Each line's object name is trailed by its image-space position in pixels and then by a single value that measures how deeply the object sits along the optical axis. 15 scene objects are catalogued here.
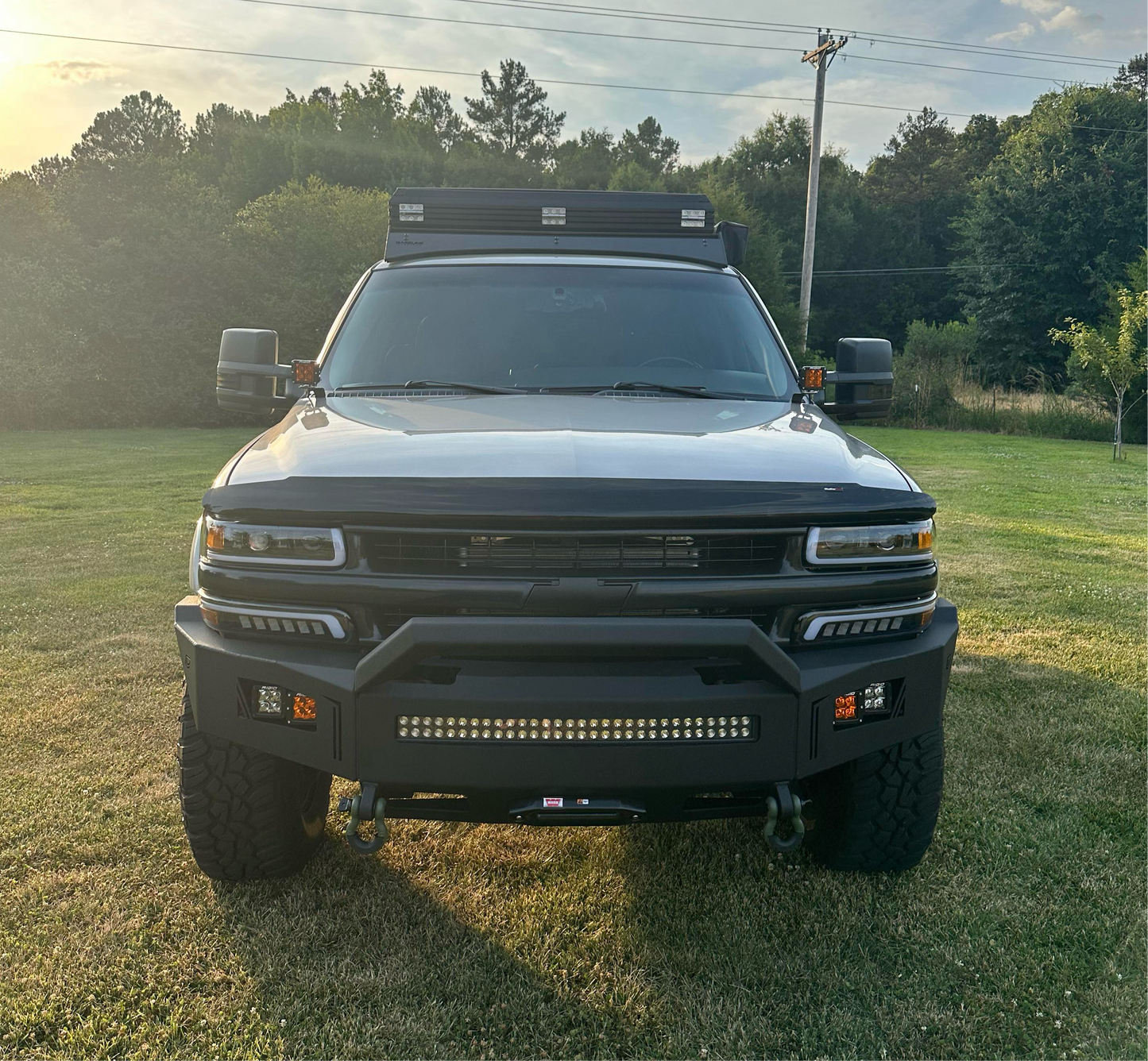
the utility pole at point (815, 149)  28.05
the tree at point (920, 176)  63.56
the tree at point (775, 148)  63.03
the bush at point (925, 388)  32.34
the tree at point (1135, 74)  53.75
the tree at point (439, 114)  71.12
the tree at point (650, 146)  73.31
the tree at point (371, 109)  64.50
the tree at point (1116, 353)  22.34
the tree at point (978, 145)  63.67
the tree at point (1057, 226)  42.94
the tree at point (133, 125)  72.06
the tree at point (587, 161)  59.22
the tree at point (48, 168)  54.56
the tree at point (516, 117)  68.75
